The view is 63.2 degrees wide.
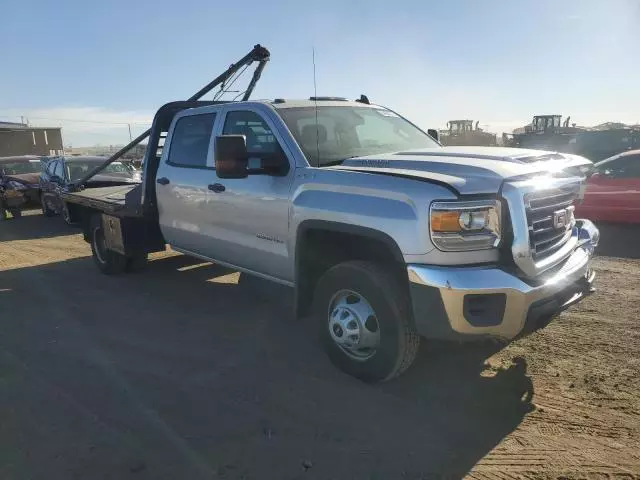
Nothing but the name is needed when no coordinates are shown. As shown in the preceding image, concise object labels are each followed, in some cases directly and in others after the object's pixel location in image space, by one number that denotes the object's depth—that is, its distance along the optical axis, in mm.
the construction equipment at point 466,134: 26762
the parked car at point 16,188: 13453
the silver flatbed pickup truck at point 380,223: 2996
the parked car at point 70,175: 11133
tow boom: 7508
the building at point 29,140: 42688
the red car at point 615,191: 8297
